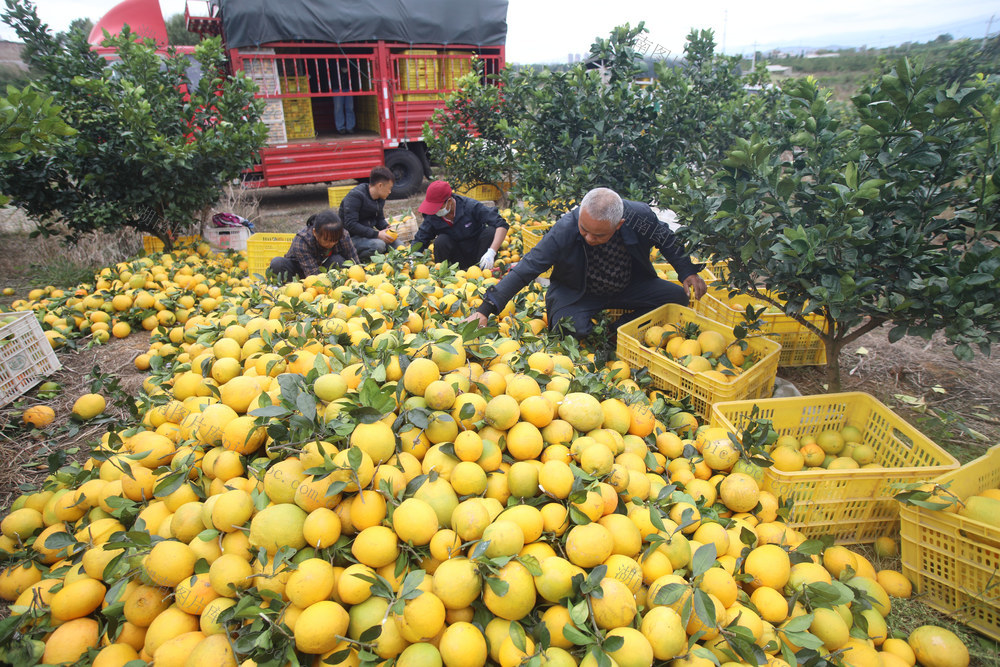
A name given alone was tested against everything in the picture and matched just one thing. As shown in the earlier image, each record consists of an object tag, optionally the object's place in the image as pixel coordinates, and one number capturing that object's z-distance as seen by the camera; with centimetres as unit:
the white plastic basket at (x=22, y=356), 352
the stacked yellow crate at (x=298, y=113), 1102
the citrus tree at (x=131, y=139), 578
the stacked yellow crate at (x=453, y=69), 1191
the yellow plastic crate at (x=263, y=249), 628
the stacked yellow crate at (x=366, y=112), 1201
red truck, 988
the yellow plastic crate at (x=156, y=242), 695
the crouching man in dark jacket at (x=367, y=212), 650
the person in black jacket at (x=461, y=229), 618
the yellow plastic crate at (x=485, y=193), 962
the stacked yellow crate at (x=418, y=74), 1141
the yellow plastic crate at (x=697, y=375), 310
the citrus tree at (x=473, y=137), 854
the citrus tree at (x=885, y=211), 242
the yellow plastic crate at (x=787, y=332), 387
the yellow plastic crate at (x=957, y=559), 215
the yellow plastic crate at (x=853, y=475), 246
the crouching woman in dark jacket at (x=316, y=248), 530
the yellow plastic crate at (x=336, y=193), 996
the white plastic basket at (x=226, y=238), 759
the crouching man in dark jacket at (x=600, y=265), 379
